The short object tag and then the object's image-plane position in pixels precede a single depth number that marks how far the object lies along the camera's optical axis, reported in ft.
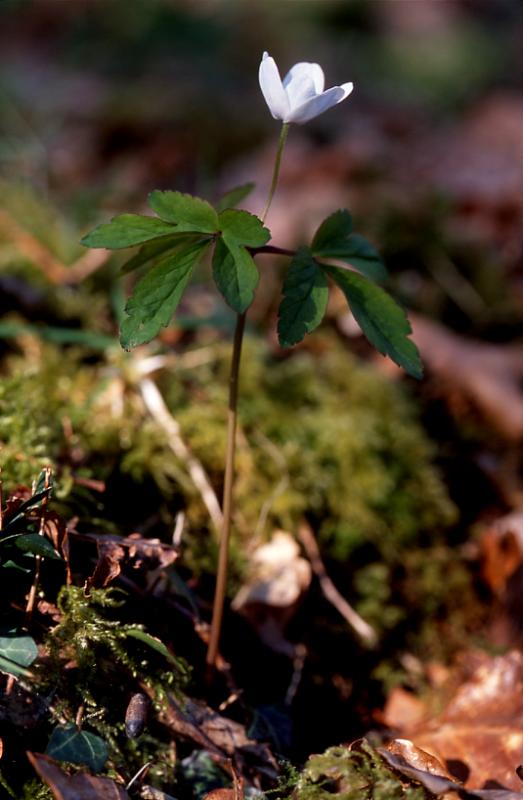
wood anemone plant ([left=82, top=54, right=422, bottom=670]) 1.66
